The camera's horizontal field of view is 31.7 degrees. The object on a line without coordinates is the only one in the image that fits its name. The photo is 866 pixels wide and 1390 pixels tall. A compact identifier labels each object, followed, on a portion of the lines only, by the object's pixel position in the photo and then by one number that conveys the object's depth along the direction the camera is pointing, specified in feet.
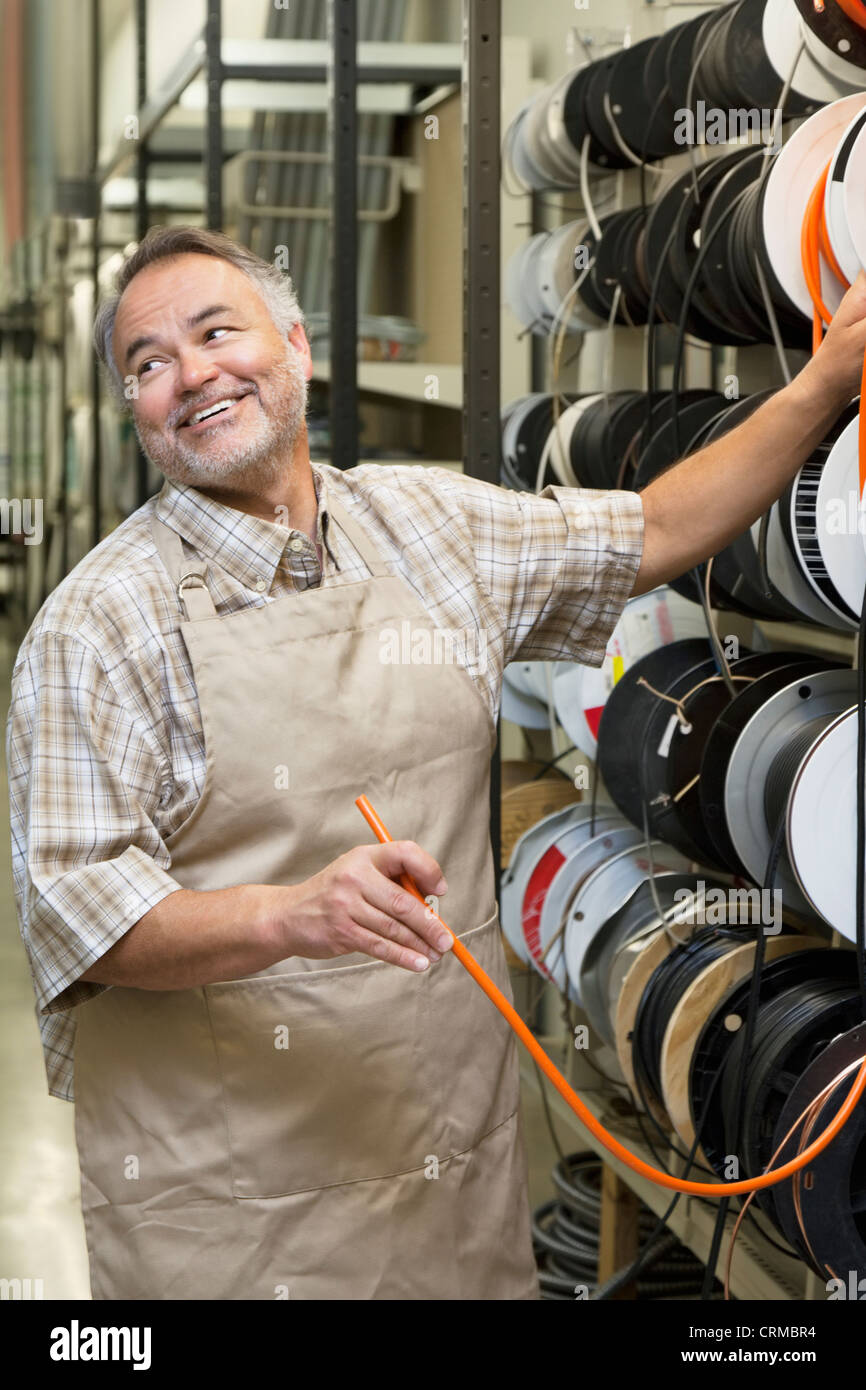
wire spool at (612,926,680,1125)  7.41
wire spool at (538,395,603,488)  9.16
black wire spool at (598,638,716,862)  7.50
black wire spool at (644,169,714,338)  7.20
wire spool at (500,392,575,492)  10.44
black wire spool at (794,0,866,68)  5.74
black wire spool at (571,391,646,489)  8.55
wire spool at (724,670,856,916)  6.24
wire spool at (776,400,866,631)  5.45
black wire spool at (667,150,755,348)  6.81
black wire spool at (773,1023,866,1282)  5.05
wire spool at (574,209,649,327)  8.45
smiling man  5.02
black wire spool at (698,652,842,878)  6.52
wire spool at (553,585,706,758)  8.25
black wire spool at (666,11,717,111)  7.38
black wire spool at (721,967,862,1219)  5.82
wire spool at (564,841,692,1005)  8.23
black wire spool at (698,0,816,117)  6.48
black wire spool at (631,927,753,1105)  6.89
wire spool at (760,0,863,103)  6.13
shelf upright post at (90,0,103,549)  20.06
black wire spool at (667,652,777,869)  7.02
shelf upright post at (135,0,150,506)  16.15
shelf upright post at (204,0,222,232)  12.51
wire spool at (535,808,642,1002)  8.69
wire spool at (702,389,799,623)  6.26
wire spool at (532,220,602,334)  9.85
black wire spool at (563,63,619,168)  9.05
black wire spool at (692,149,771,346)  6.24
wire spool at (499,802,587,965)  9.40
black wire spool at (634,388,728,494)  7.40
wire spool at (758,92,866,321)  5.73
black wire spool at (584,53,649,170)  8.68
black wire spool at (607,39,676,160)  8.11
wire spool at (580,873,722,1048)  7.81
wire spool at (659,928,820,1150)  6.68
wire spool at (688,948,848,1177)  6.56
